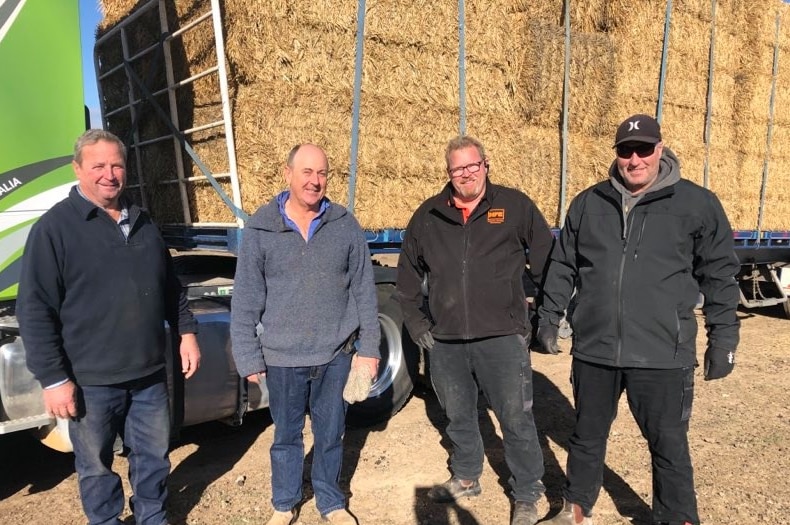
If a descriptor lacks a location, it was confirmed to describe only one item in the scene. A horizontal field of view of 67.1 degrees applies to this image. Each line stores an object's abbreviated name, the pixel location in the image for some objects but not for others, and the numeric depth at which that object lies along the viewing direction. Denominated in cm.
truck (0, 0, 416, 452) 286
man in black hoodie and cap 263
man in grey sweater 278
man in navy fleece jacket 237
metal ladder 365
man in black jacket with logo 302
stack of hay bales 383
